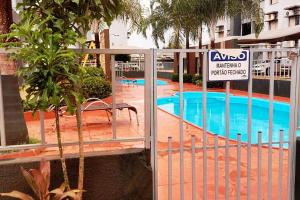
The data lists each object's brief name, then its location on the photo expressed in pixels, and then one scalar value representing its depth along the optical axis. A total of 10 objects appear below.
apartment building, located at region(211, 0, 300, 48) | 15.72
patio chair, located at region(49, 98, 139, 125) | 6.77
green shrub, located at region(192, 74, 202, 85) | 18.62
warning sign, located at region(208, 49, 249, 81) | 2.86
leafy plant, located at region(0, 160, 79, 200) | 2.34
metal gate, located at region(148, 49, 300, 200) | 2.88
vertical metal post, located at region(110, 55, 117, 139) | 2.81
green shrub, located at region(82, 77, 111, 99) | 11.32
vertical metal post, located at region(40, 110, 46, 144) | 2.71
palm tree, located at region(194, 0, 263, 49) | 16.38
